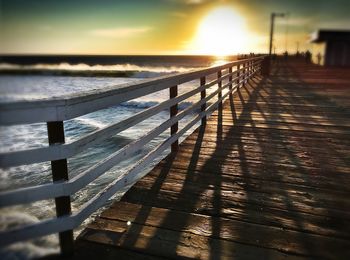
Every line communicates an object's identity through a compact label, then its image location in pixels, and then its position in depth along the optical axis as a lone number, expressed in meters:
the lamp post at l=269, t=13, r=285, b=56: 34.58
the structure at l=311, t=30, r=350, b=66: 30.22
